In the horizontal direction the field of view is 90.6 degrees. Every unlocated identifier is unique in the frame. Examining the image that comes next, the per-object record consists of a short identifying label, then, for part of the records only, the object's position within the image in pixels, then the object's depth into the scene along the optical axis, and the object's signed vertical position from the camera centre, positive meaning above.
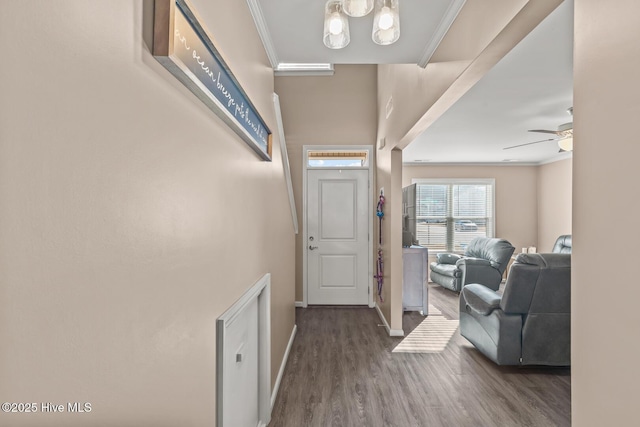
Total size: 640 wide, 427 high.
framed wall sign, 0.73 +0.43
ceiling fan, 3.24 +0.83
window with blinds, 6.78 +0.03
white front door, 4.76 -0.39
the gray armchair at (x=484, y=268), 5.10 -0.91
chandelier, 1.50 +0.96
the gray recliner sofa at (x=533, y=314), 2.53 -0.84
